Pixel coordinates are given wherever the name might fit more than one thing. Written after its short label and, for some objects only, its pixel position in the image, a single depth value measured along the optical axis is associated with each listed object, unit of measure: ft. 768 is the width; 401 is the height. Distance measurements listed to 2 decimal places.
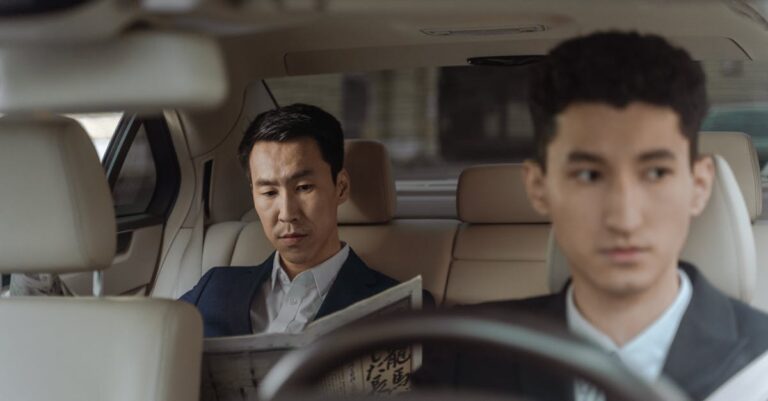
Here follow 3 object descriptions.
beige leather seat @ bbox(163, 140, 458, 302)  7.90
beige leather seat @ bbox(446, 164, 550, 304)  5.96
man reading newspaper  7.23
